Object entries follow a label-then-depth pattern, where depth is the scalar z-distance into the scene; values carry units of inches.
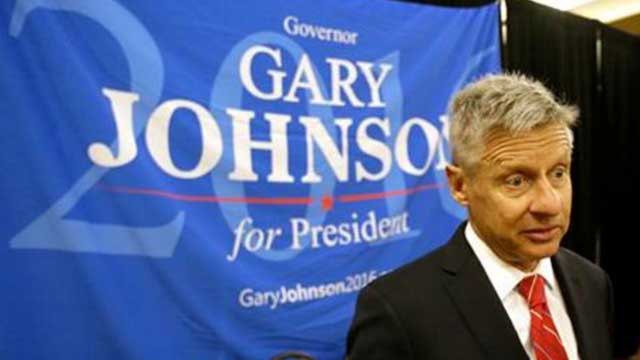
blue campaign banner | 52.6
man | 32.2
